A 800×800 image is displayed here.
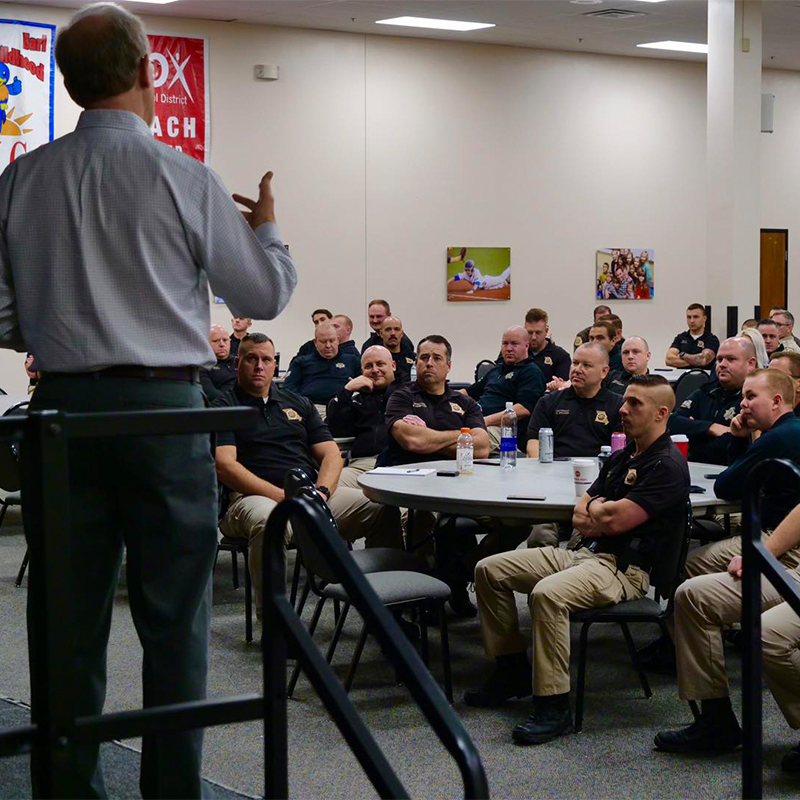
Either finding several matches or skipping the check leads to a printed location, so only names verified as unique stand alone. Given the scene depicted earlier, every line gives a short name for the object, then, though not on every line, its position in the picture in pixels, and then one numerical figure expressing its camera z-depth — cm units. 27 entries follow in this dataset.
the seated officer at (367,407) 725
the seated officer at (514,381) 852
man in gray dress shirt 231
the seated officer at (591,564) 418
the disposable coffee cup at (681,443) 537
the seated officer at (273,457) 564
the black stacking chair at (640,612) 426
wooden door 1670
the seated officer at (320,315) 1236
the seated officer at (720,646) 377
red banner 1256
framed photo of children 1537
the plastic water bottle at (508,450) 570
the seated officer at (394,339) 1033
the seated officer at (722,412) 641
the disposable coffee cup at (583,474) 471
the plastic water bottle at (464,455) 546
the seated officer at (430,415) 625
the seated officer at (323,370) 1018
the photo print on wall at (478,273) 1433
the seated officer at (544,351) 981
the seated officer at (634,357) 820
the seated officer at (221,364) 812
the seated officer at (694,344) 1235
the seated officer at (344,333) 1080
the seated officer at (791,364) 557
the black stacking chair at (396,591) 433
